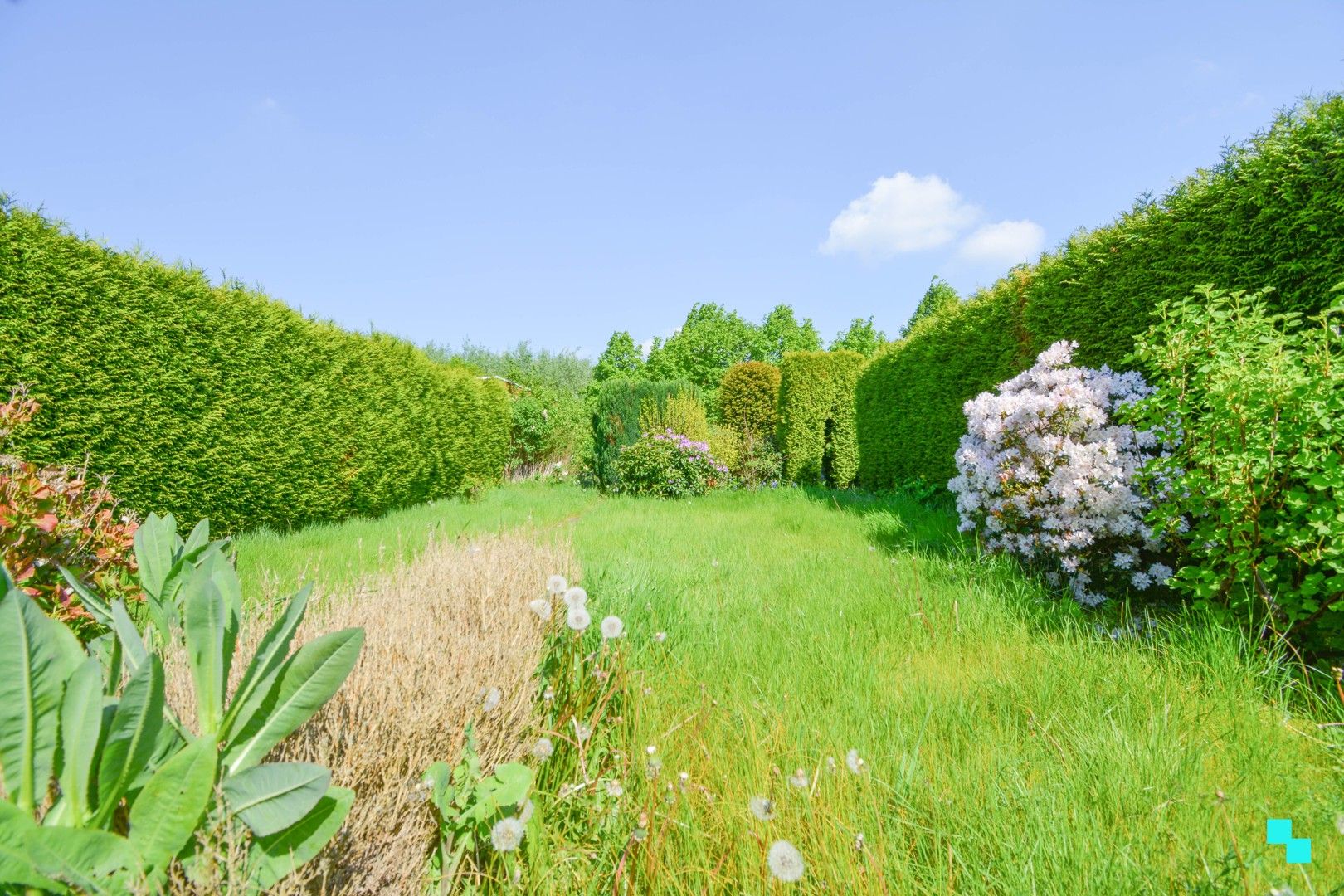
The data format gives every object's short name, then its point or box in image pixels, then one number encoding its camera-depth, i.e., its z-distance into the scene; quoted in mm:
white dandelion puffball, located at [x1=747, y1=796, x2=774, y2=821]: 1452
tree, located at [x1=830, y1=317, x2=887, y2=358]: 39250
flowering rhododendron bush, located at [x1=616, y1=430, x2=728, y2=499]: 11953
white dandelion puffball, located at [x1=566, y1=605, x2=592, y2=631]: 1997
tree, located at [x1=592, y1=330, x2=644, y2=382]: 32344
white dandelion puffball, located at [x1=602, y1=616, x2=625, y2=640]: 2045
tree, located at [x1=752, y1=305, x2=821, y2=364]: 37594
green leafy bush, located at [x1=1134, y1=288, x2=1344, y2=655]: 2469
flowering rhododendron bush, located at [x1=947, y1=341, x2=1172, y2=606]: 3828
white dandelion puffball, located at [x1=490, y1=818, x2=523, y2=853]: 1377
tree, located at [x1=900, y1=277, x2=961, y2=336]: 35125
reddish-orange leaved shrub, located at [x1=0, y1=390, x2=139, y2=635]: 2438
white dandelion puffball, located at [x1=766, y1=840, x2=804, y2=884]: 1225
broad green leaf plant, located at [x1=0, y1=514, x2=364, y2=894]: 885
